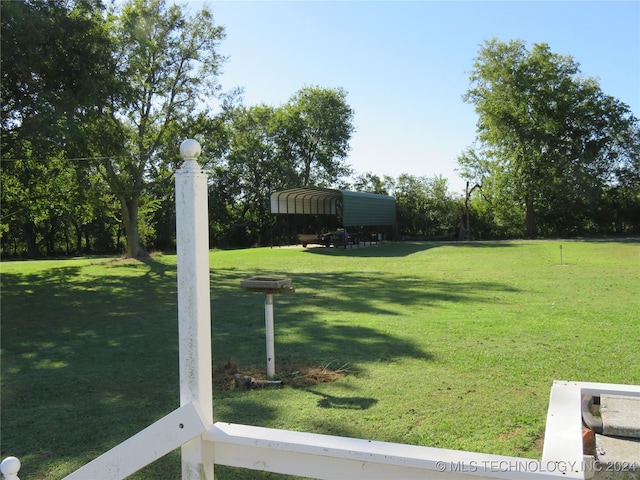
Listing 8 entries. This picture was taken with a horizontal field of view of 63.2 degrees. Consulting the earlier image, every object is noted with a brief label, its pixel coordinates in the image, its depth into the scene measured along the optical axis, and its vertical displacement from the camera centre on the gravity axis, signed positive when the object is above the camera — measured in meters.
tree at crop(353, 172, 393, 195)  39.97 +3.90
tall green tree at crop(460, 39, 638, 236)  33.00 +6.09
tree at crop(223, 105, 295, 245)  37.19 +4.35
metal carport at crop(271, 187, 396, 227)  26.09 +1.67
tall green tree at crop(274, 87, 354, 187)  39.56 +7.77
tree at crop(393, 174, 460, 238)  35.47 +1.33
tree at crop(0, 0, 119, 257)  11.30 +3.87
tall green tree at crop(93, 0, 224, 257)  20.25 +6.43
